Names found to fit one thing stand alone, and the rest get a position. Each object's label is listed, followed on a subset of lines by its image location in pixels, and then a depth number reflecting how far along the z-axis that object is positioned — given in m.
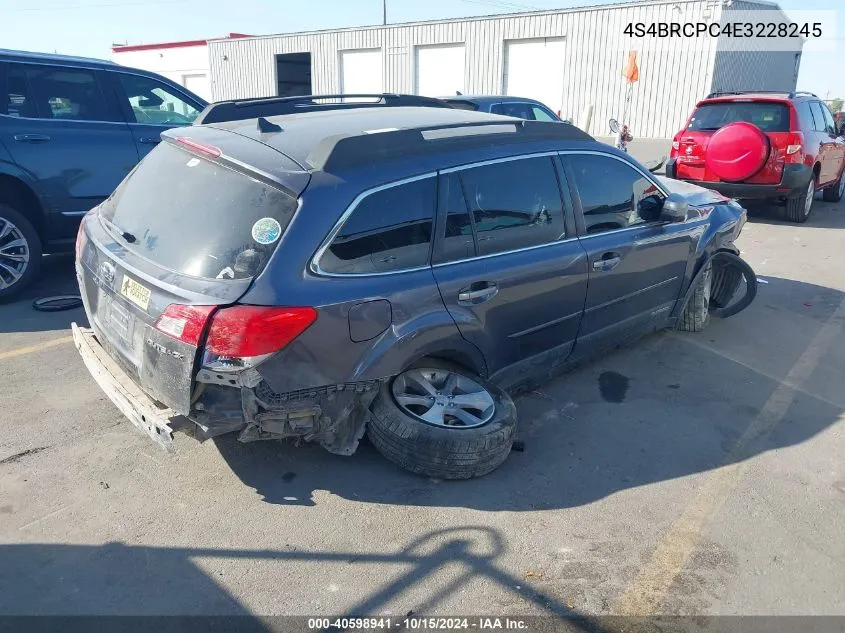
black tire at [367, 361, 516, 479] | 3.32
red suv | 9.40
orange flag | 16.06
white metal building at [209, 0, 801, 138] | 19.38
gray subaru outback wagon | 2.89
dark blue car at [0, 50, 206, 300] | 5.69
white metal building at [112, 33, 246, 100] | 34.72
